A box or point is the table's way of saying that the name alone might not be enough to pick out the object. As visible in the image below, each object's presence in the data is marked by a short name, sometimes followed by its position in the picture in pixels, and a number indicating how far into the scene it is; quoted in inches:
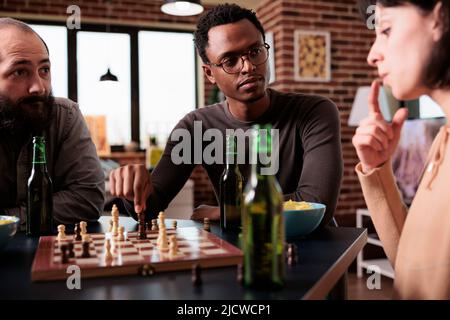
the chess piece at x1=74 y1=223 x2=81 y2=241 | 45.2
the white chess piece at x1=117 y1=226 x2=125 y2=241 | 44.1
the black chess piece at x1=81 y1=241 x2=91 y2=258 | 36.9
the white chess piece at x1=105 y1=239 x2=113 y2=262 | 35.4
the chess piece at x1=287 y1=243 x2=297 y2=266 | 36.1
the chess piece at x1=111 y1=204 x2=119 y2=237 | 47.2
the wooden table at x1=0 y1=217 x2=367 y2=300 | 29.0
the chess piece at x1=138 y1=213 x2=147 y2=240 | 45.0
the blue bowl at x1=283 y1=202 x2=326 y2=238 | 45.0
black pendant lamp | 194.2
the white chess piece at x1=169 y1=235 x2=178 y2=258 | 36.7
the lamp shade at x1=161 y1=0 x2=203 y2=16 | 135.5
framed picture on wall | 196.5
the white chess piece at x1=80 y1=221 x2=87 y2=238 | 47.1
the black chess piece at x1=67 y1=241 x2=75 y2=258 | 36.9
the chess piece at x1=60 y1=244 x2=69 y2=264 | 35.0
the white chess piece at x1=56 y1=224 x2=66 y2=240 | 45.3
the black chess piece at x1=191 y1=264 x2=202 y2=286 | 31.0
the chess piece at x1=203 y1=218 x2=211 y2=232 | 51.7
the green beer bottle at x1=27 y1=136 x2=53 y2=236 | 51.1
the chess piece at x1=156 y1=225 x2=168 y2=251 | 39.5
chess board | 33.4
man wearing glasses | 64.6
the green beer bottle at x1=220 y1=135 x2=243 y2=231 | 52.5
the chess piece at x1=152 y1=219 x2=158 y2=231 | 51.0
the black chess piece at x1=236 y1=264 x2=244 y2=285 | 31.0
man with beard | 63.2
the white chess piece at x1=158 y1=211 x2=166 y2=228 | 47.4
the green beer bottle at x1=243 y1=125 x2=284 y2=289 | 29.5
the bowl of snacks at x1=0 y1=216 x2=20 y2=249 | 40.6
